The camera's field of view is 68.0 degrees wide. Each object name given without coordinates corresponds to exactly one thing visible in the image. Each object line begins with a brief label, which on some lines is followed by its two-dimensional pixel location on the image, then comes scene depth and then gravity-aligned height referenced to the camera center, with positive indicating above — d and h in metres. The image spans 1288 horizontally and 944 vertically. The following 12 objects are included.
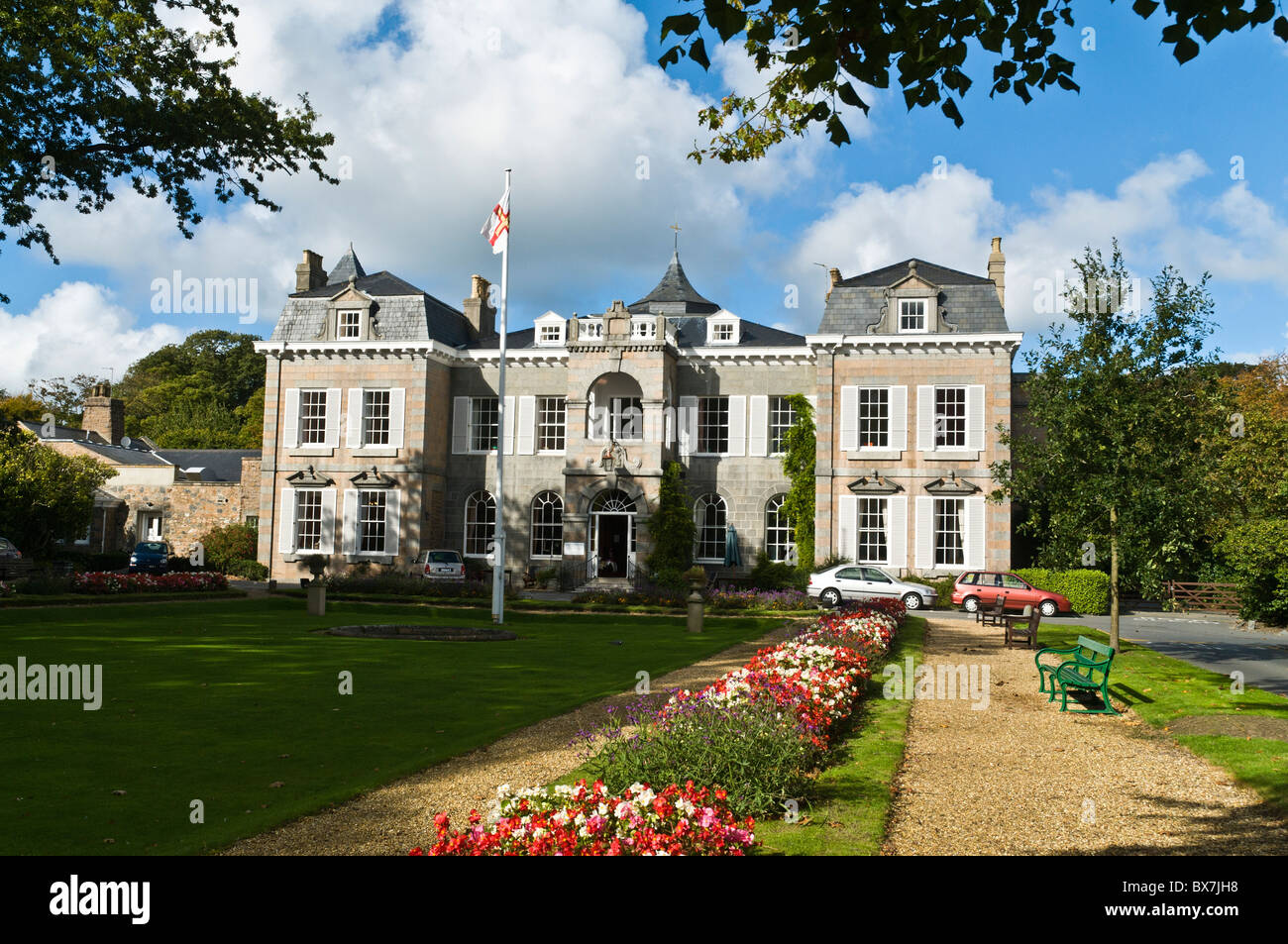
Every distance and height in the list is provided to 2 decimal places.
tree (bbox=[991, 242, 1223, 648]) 16.45 +1.78
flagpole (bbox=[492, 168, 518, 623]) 22.73 -0.54
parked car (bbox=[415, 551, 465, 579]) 33.81 -1.33
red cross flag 22.95 +7.30
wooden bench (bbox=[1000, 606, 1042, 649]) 17.98 -1.76
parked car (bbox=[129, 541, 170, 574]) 37.94 -1.32
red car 28.25 -1.68
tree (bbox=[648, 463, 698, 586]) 33.06 +0.03
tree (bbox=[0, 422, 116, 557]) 36.53 +1.24
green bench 11.88 -1.72
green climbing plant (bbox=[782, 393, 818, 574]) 33.47 +2.24
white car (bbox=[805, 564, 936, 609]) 29.19 -1.60
